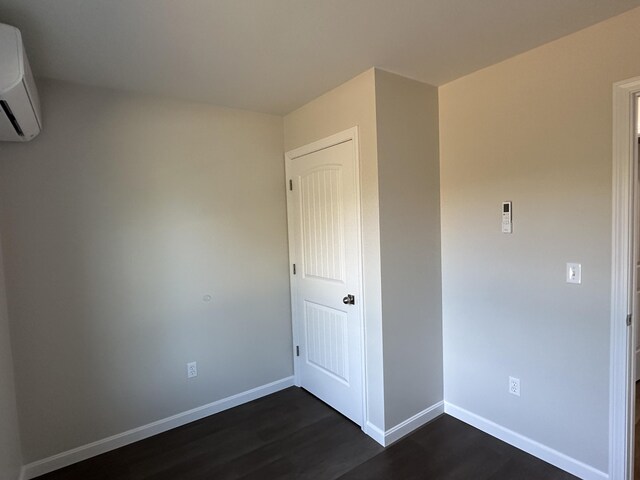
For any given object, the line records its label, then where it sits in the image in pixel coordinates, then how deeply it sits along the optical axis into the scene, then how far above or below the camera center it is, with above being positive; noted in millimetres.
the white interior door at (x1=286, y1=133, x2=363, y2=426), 2387 -381
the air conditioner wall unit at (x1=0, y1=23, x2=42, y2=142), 1346 +583
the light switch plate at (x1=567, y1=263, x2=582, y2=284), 1859 -317
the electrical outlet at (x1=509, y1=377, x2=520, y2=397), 2150 -1047
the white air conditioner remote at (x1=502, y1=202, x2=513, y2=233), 2125 -15
